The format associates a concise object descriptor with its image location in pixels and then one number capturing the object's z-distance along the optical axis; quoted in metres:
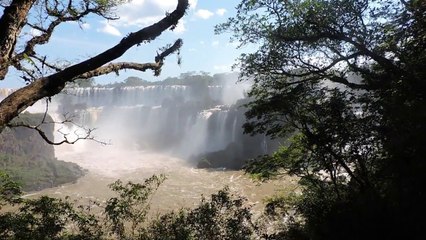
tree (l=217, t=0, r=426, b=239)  3.84
